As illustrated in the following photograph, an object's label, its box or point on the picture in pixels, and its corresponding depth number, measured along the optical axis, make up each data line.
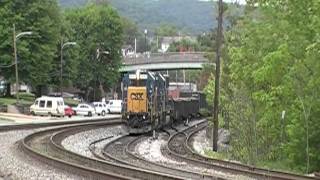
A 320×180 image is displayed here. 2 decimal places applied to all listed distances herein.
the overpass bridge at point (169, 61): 116.31
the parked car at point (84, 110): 80.44
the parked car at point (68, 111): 74.07
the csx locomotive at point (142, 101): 41.56
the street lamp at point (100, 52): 111.85
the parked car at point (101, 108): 85.14
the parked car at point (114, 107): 89.44
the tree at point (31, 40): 84.38
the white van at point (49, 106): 69.38
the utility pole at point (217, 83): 36.47
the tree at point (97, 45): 111.81
